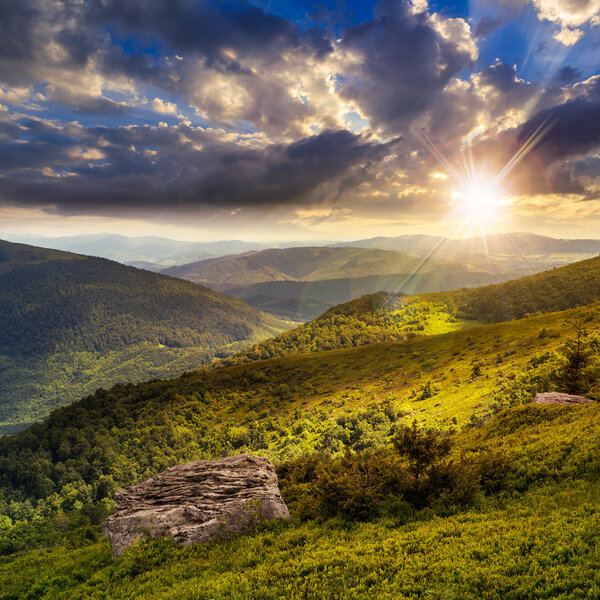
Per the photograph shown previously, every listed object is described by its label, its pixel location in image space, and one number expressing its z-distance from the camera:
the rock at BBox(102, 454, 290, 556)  18.23
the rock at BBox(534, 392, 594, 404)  27.27
